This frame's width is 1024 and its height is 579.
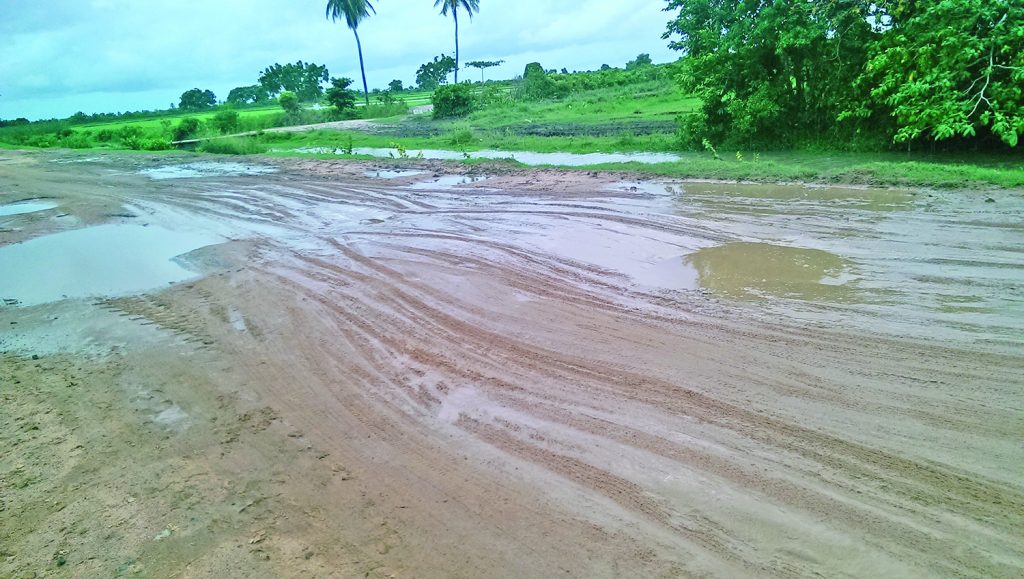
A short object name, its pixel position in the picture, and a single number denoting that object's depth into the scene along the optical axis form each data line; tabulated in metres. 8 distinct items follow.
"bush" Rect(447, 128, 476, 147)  22.95
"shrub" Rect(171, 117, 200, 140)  33.78
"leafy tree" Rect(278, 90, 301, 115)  39.38
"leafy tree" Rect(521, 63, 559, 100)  40.25
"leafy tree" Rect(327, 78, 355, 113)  42.56
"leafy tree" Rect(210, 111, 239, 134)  35.94
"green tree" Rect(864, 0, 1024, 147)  10.17
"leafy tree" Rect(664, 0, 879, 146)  13.16
